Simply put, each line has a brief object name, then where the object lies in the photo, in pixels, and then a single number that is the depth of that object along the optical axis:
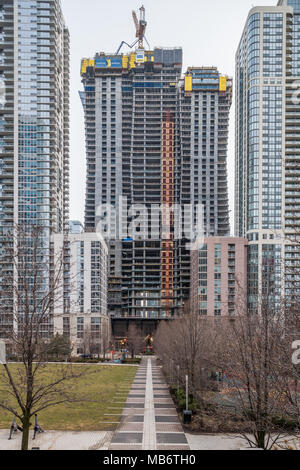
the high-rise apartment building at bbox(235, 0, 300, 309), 113.88
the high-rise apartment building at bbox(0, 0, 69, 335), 110.25
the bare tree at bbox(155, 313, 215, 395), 31.46
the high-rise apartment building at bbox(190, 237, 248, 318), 93.82
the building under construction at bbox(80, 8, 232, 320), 133.00
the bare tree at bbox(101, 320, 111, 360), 88.30
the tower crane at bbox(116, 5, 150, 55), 151.88
